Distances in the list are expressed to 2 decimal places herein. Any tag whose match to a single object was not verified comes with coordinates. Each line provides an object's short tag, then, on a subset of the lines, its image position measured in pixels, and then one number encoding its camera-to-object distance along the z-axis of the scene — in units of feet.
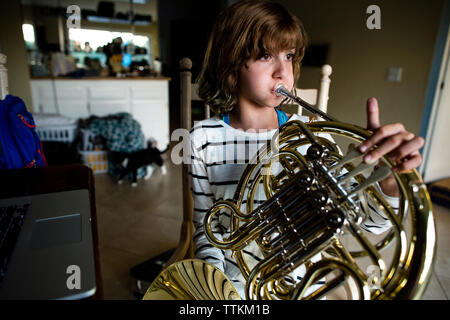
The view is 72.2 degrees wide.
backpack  2.63
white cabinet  8.45
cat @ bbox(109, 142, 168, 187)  7.74
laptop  1.32
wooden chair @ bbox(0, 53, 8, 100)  2.24
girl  2.07
